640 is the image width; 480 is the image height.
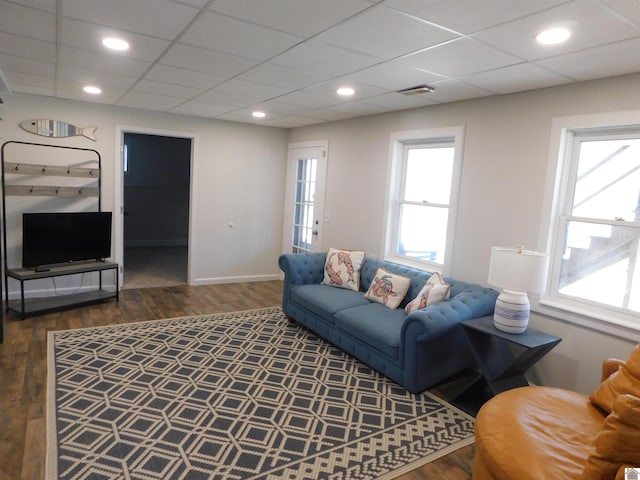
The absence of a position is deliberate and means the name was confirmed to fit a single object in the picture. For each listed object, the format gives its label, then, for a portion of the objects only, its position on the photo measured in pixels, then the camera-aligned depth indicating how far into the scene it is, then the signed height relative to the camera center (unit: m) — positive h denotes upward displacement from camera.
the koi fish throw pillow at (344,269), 4.44 -0.76
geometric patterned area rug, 2.21 -1.44
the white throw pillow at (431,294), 3.36 -0.72
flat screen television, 4.34 -0.64
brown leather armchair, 1.45 -0.99
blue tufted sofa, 2.98 -1.01
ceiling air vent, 3.34 +0.95
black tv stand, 4.25 -1.34
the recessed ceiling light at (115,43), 2.64 +0.92
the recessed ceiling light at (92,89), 4.11 +0.95
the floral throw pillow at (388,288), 3.82 -0.81
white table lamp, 2.73 -0.47
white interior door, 5.76 +0.00
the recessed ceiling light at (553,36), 2.08 +0.93
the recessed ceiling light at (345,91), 3.60 +0.97
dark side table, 2.72 -1.03
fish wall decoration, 4.68 +0.60
